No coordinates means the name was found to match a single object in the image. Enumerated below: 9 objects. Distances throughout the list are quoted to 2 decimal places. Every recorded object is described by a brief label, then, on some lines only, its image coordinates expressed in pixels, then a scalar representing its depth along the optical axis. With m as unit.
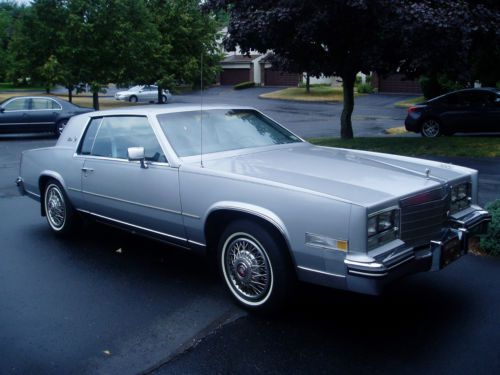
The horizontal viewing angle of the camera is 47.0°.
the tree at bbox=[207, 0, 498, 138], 10.85
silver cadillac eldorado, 3.96
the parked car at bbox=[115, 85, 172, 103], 42.05
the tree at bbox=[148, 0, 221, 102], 32.22
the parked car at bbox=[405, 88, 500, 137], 16.22
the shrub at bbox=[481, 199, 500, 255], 5.70
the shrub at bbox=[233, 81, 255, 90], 53.03
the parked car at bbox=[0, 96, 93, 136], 18.36
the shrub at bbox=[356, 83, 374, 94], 43.75
